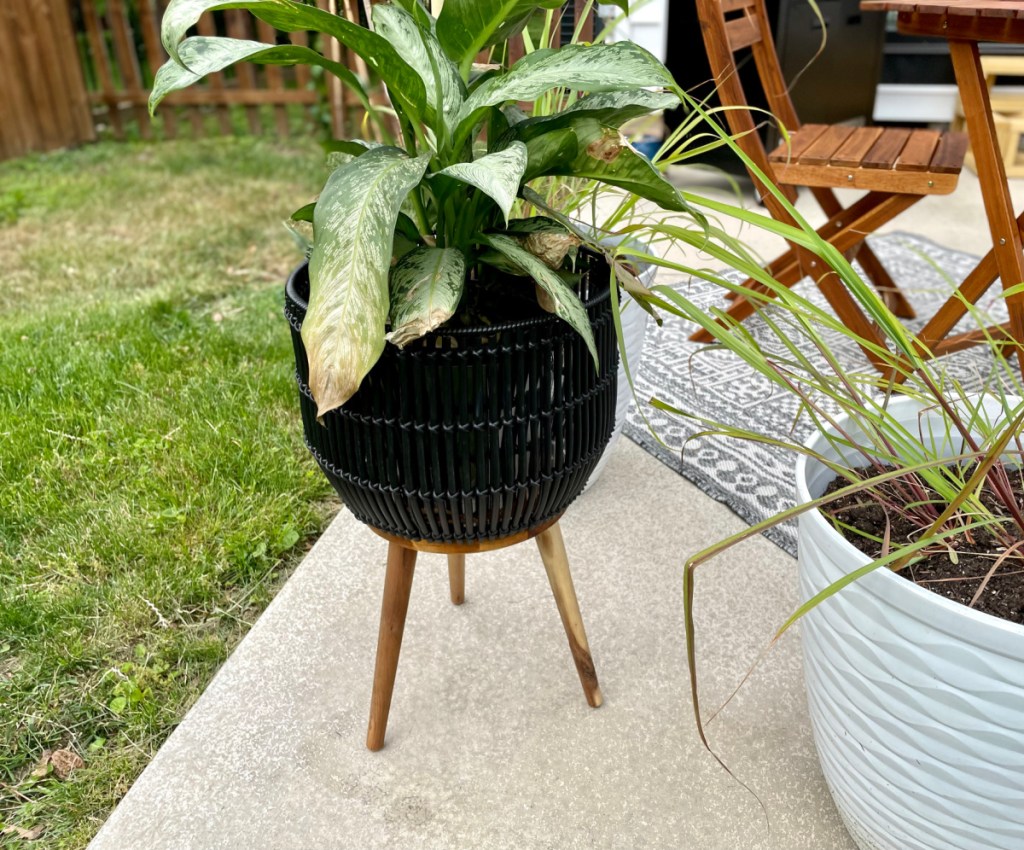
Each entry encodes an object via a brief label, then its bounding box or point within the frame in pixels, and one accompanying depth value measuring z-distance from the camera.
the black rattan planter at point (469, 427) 1.03
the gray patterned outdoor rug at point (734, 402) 2.00
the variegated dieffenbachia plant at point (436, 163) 0.90
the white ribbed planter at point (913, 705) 0.84
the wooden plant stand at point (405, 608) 1.28
